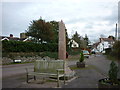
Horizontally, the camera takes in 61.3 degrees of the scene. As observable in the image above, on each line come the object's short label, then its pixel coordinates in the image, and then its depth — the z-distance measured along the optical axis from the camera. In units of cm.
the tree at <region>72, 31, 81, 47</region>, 4405
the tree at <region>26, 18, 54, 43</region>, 2191
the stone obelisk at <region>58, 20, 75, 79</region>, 618
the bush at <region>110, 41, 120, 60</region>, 1265
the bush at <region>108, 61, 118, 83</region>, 374
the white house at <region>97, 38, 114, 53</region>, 6210
